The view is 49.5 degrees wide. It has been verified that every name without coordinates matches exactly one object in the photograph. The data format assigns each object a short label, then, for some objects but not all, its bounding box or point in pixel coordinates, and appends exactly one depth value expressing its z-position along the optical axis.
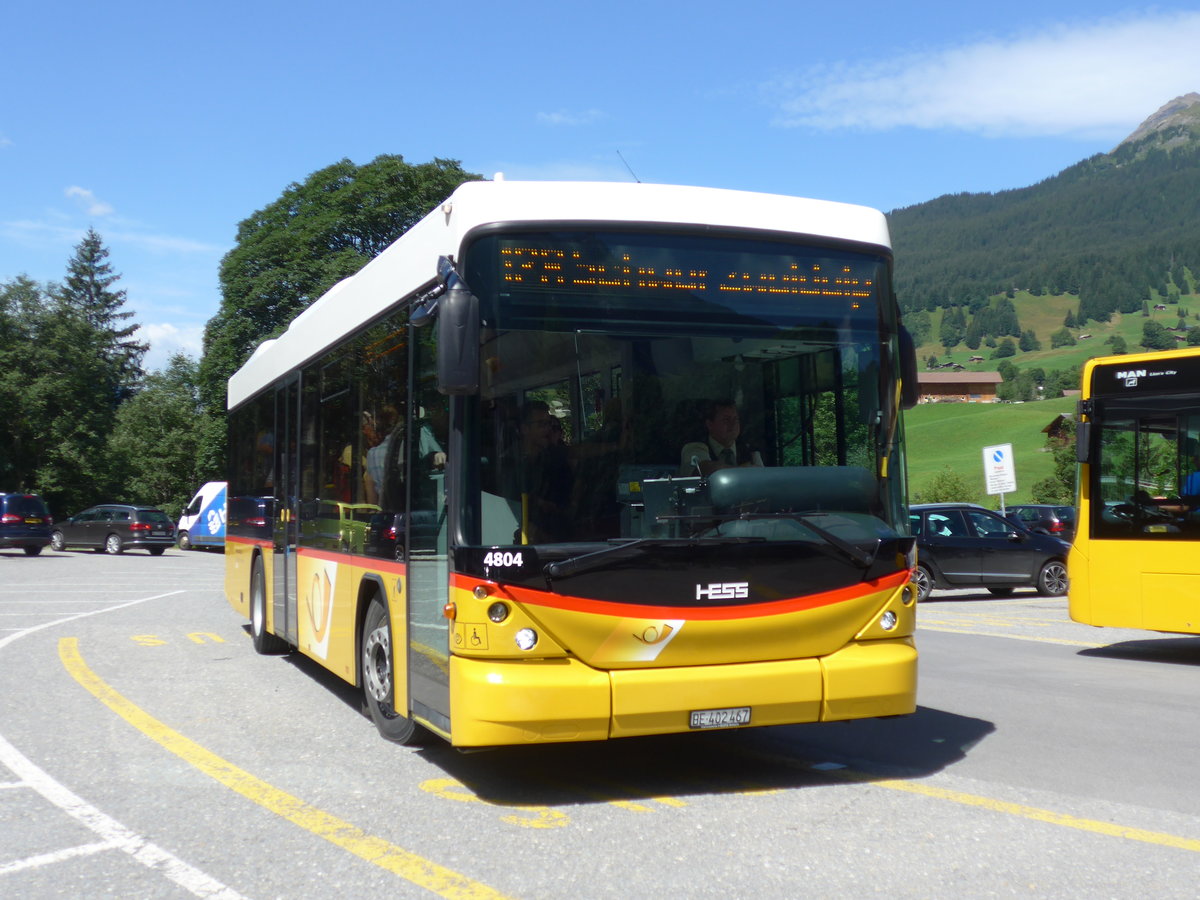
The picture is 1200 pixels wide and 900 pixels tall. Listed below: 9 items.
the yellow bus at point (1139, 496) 12.19
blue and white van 42.53
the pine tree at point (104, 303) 85.75
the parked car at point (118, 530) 39.47
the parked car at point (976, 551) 21.42
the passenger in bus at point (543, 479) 6.12
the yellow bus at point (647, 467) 6.03
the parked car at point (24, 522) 36.09
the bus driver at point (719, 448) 6.36
